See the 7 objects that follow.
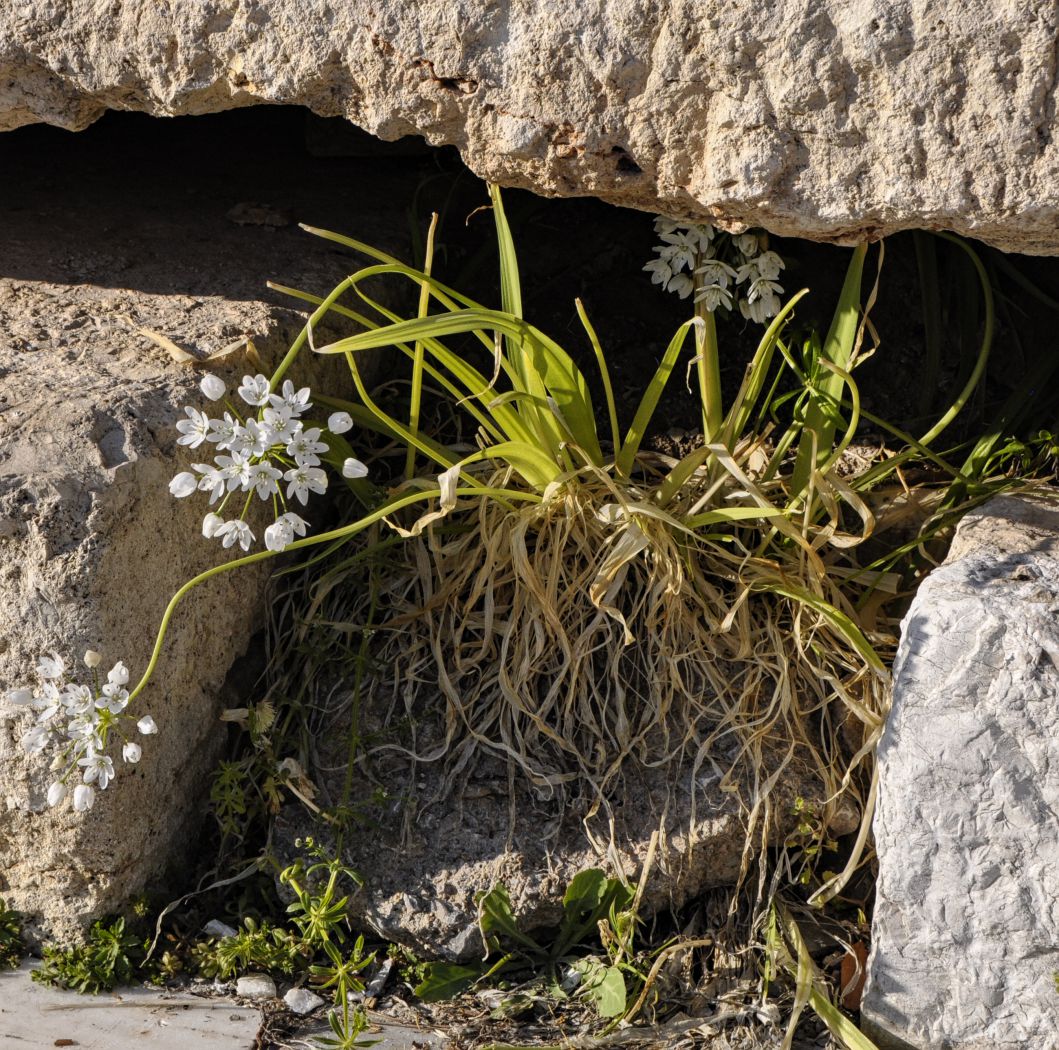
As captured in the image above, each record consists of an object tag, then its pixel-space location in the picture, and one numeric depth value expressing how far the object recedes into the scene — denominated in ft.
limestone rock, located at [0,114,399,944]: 5.26
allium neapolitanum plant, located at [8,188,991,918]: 5.42
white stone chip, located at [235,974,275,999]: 5.32
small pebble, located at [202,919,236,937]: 5.39
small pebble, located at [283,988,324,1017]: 5.30
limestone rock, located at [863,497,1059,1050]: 5.19
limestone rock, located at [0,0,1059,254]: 5.12
